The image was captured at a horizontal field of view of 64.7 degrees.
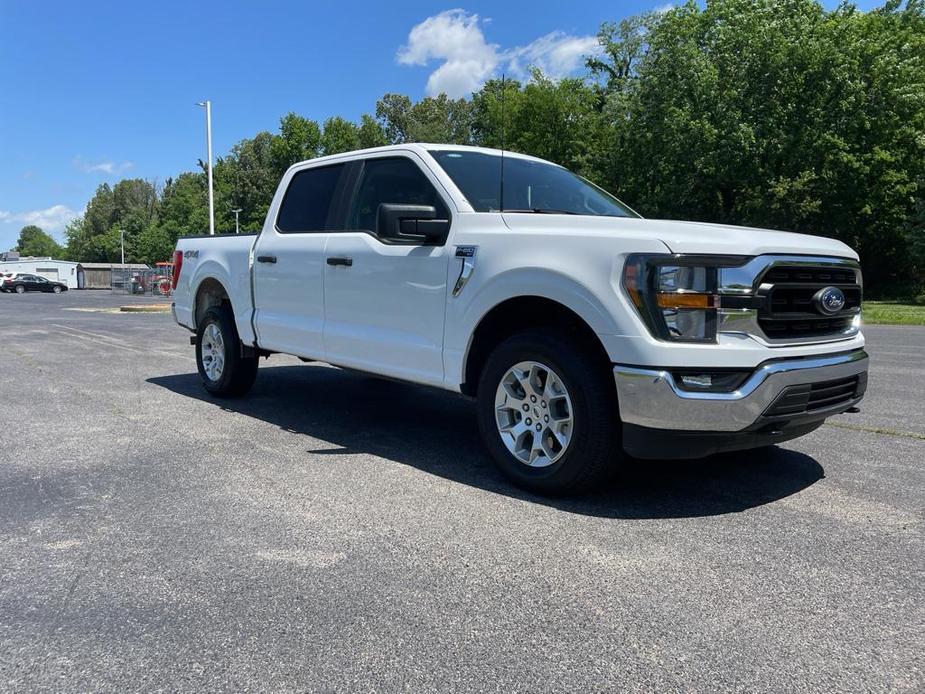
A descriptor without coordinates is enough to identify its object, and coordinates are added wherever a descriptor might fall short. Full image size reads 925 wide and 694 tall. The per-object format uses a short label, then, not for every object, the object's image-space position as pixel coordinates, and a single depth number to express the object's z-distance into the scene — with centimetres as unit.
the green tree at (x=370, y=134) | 7494
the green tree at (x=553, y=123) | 4381
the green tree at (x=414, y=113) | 8312
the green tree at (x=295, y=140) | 6894
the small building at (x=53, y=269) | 6931
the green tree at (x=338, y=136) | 7212
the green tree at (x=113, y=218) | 11088
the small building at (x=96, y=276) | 7496
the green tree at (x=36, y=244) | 17462
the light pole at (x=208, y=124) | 3453
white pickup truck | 351
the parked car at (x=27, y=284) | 5906
